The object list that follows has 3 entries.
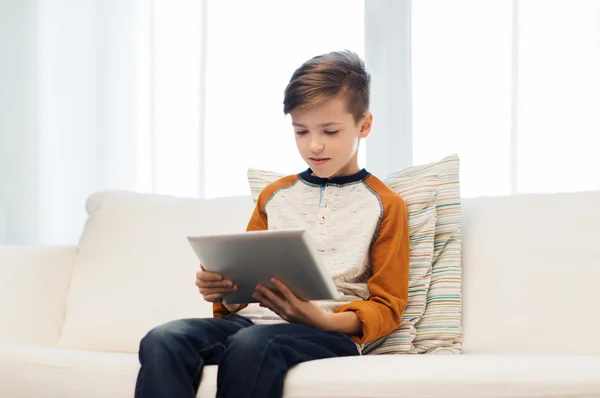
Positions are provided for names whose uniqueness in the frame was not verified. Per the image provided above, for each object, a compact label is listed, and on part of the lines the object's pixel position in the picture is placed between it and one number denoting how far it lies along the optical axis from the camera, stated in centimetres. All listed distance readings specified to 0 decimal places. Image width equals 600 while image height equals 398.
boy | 244
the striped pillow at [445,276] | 274
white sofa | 240
